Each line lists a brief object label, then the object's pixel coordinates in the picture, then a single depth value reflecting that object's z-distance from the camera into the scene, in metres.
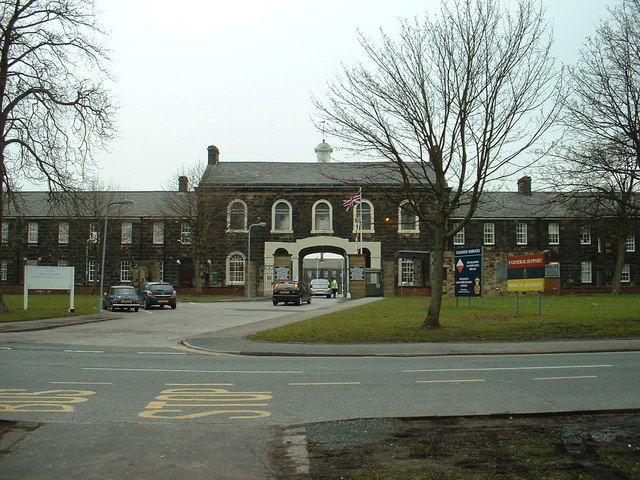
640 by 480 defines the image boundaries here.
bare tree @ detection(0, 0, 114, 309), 27.66
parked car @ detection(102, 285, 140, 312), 35.50
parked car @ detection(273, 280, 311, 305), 41.12
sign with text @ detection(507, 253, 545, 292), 25.92
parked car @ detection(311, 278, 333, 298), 57.75
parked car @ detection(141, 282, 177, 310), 37.84
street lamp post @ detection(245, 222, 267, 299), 54.38
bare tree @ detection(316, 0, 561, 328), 19.25
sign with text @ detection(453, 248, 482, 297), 29.09
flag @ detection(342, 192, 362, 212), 45.50
